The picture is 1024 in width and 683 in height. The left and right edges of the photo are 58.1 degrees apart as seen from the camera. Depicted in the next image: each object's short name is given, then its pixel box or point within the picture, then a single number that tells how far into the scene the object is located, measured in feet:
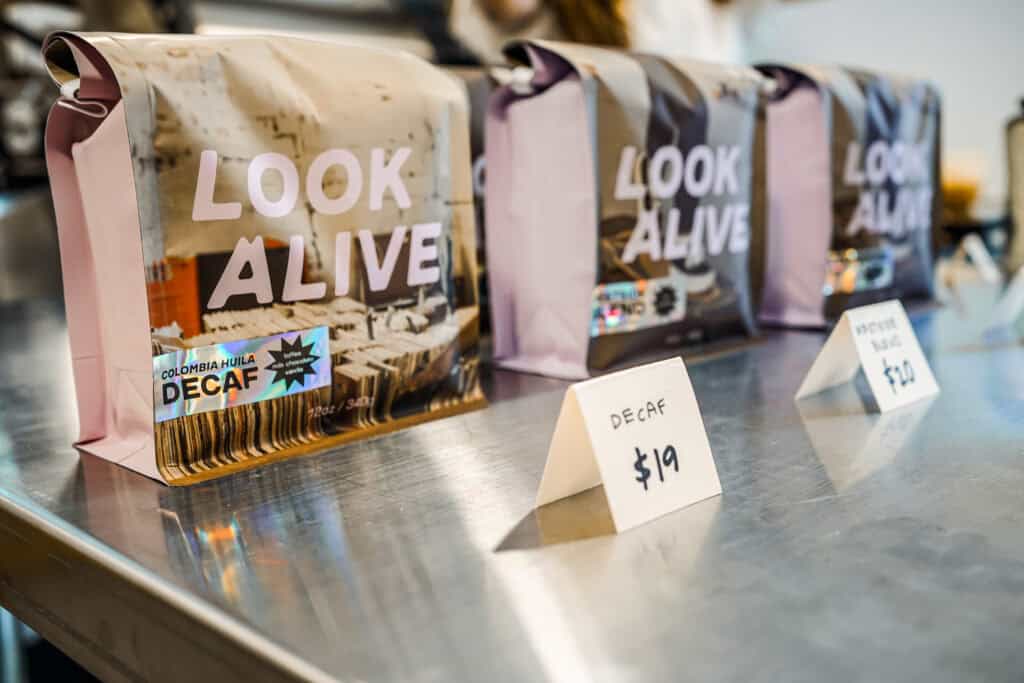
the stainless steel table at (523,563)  1.17
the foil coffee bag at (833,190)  3.61
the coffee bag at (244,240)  1.88
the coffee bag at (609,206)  2.74
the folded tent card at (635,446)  1.59
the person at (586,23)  9.57
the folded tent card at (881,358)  2.40
